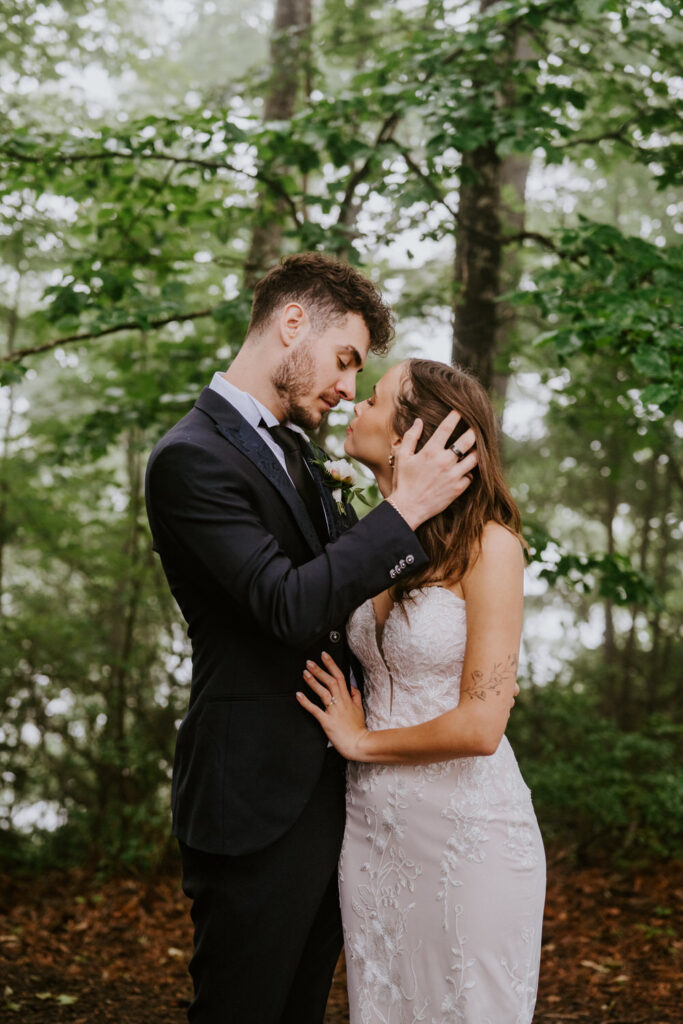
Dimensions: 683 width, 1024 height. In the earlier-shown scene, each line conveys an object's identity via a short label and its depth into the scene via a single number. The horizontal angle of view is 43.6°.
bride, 2.26
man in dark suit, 2.10
